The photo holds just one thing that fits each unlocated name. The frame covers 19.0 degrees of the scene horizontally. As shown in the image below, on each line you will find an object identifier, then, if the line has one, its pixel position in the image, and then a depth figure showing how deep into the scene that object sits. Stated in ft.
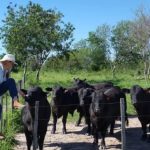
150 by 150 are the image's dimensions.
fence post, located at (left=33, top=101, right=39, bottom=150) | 28.17
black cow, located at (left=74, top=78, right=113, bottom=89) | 49.33
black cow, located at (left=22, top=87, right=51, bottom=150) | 33.81
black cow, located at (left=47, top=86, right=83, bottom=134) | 44.68
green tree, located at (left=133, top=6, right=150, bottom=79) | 135.55
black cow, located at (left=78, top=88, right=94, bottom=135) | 43.39
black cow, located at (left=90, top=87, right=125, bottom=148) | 36.60
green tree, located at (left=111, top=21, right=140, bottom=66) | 199.39
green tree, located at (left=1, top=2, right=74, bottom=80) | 115.14
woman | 25.36
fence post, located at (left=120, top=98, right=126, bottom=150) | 26.67
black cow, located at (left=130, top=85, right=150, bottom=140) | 40.34
